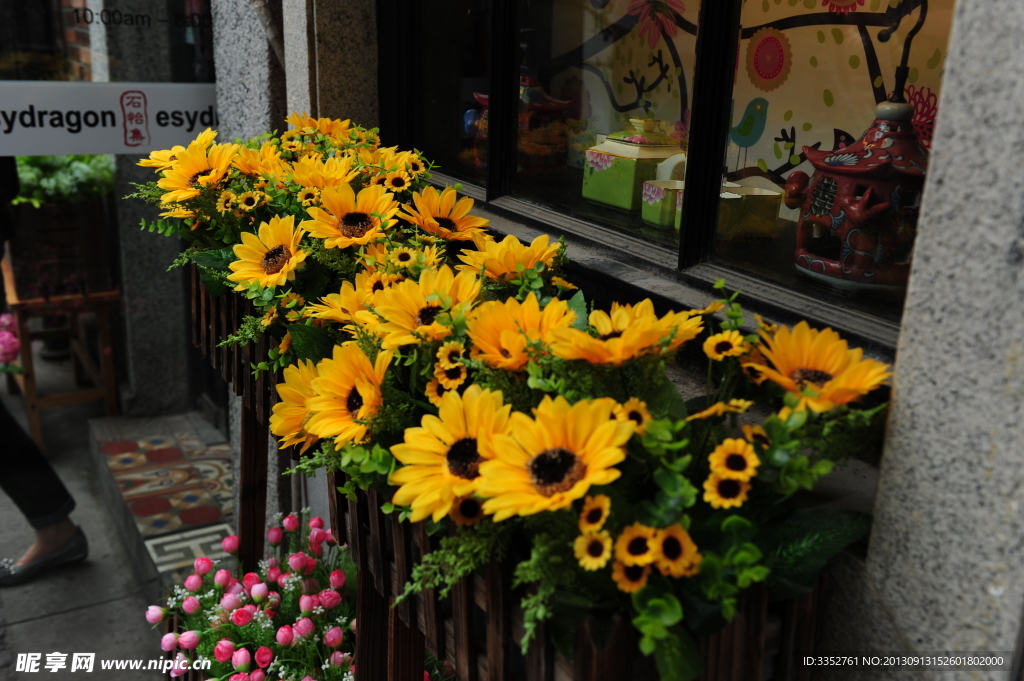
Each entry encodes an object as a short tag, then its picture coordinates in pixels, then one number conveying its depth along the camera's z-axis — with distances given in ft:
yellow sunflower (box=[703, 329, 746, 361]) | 3.10
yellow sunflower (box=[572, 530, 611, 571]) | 2.63
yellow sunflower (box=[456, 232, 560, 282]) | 4.15
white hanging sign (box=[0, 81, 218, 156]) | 9.48
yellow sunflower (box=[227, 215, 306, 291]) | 4.54
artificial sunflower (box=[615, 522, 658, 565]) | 2.65
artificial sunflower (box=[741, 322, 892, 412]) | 2.97
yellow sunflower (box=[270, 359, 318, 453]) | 3.93
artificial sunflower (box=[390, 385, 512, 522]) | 2.86
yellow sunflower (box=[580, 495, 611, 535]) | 2.66
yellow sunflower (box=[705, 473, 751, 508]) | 2.73
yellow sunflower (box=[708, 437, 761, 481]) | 2.73
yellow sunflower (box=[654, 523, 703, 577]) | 2.67
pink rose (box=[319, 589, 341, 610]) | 7.04
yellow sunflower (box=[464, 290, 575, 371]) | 3.20
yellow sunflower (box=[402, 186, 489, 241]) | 4.89
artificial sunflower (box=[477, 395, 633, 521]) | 2.59
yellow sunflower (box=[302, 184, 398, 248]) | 4.58
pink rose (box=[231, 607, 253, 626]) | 6.84
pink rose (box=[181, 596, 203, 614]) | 7.25
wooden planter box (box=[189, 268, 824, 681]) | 2.91
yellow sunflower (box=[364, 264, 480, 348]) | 3.46
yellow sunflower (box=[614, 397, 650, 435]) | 2.87
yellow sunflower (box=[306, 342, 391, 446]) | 3.43
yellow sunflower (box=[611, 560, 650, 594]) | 2.68
